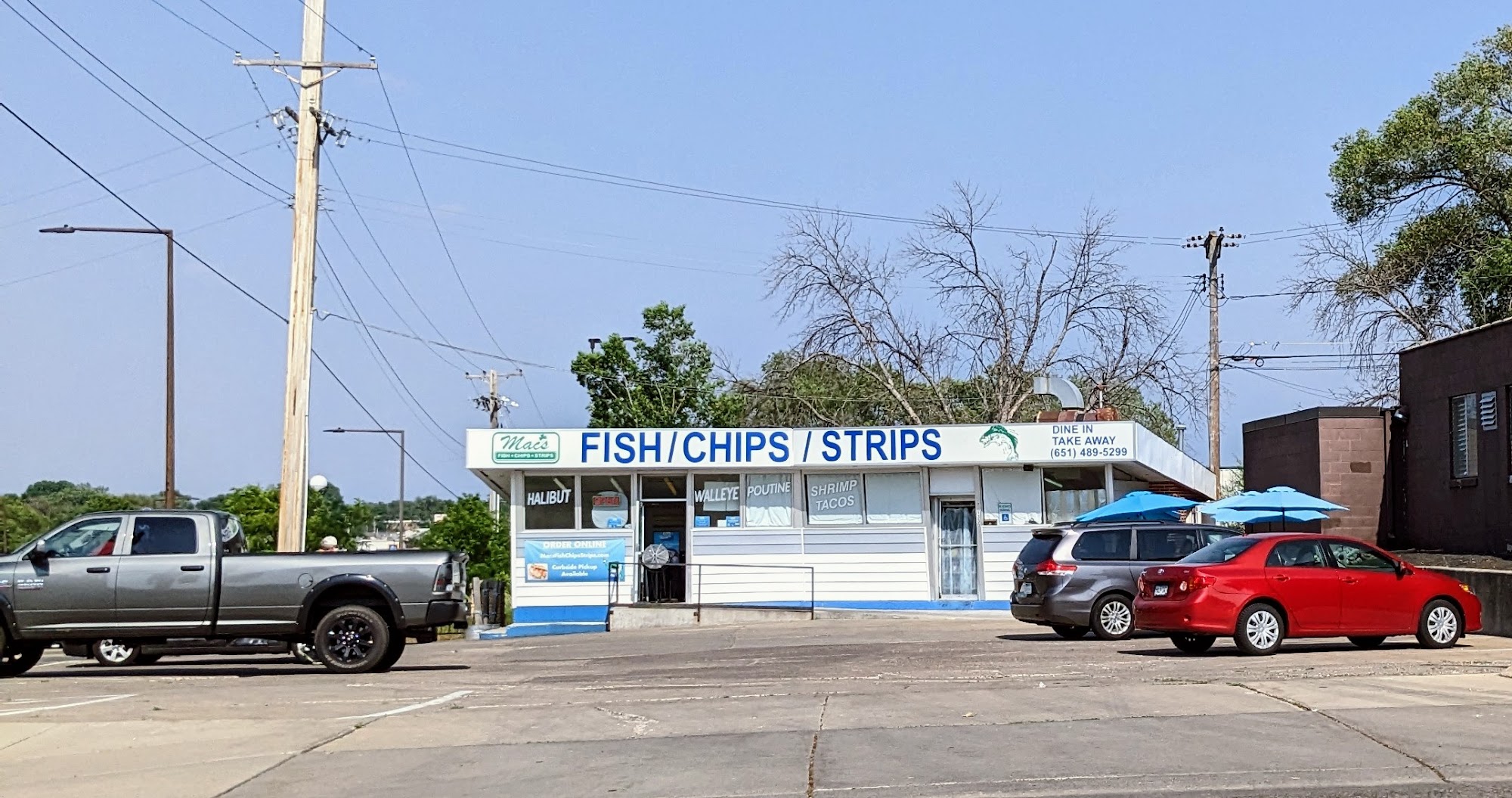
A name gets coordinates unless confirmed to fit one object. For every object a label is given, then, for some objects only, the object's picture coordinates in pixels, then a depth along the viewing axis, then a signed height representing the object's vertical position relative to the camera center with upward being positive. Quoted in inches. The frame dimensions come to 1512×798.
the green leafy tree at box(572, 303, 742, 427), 2219.5 +226.2
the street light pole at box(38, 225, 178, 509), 1339.8 +102.5
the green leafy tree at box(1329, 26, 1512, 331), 1589.6 +372.0
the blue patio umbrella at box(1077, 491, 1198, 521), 1043.3 +17.9
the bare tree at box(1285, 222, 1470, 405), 1610.5 +255.2
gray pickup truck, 674.8 -25.0
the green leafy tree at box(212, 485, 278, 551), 3193.9 +50.2
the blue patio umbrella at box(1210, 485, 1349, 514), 1002.1 +21.9
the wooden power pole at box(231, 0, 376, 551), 927.0 +109.7
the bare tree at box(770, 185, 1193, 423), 1652.3 +191.6
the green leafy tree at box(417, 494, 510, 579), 3326.8 +5.2
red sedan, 659.4 -26.6
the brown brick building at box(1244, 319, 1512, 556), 985.5 +60.1
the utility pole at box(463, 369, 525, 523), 2357.3 +206.2
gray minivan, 808.3 -18.4
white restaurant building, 1211.2 +20.6
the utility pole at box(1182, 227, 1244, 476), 1637.6 +253.2
